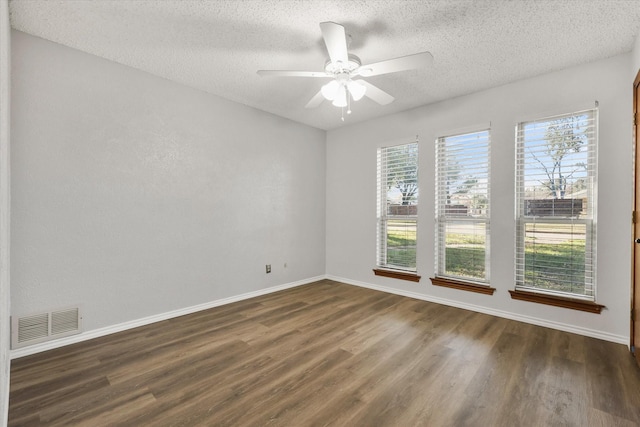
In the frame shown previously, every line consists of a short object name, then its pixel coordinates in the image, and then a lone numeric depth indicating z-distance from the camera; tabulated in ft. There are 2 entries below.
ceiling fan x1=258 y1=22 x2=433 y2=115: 6.56
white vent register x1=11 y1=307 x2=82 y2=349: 7.86
